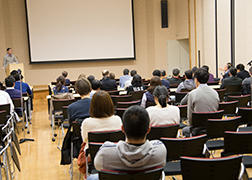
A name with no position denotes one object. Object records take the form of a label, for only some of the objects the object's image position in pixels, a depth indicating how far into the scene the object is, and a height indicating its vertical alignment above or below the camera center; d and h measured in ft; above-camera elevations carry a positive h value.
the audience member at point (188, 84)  21.89 -1.93
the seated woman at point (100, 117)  10.55 -1.96
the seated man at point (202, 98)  14.52 -1.98
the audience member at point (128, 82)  28.12 -2.09
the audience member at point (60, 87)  22.72 -1.87
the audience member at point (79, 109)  13.19 -2.08
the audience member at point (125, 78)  30.76 -1.88
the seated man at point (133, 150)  6.78 -2.03
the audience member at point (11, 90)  22.56 -1.98
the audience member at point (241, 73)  25.35 -1.48
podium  34.79 -0.46
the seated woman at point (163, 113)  12.23 -2.20
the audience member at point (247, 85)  21.08 -2.08
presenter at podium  38.19 +0.39
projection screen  45.62 +4.68
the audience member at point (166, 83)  24.48 -2.00
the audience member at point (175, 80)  27.55 -2.03
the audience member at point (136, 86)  22.52 -2.02
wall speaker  50.01 +7.19
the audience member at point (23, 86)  25.71 -1.95
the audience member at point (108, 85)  26.58 -2.16
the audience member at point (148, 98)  17.17 -2.20
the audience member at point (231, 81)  22.80 -1.90
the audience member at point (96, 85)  18.53 -1.49
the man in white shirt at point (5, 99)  18.72 -2.18
